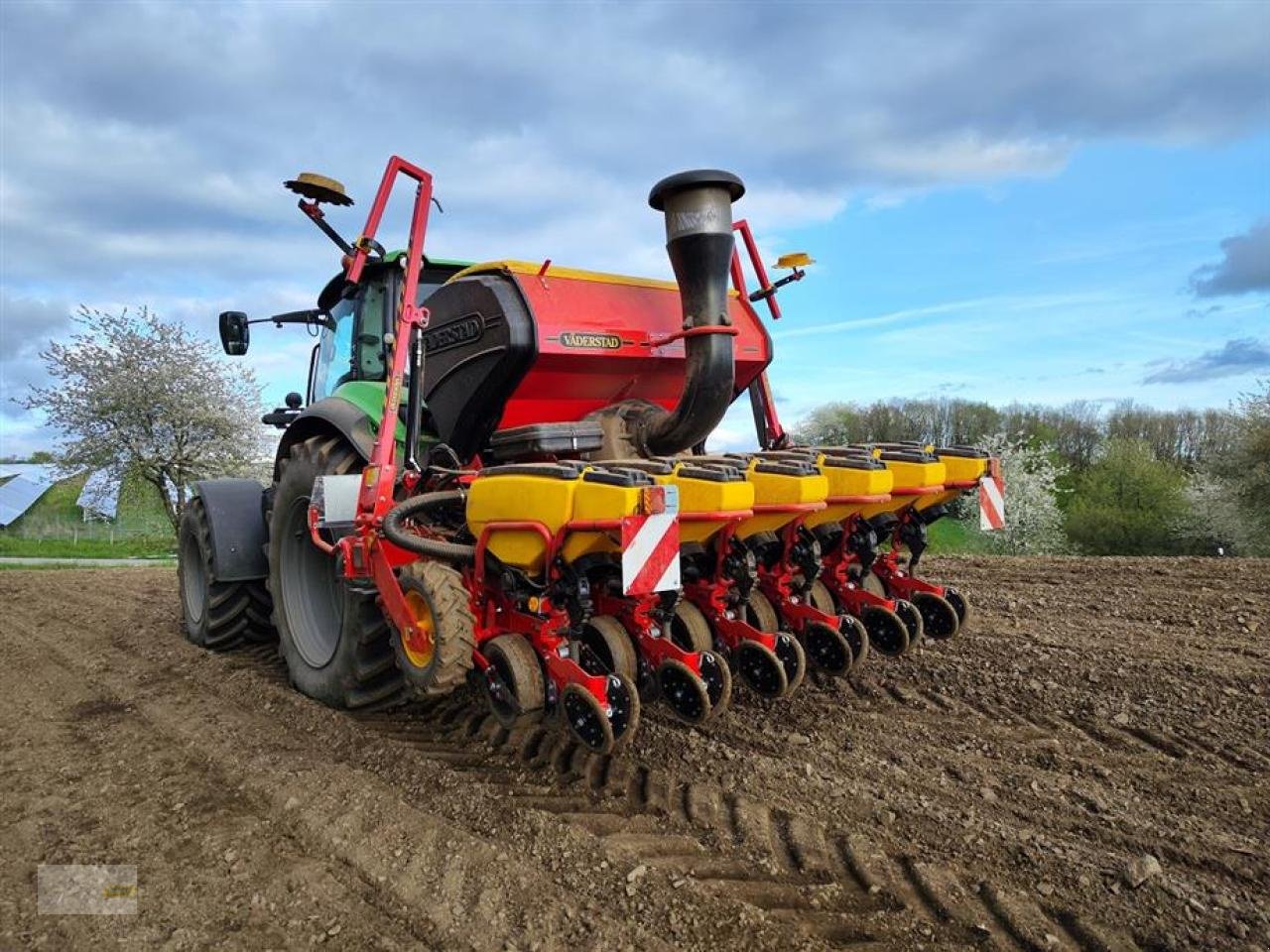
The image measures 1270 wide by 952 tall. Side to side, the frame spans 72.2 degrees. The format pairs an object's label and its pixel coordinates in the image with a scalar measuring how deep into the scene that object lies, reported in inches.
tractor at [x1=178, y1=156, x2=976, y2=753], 127.6
